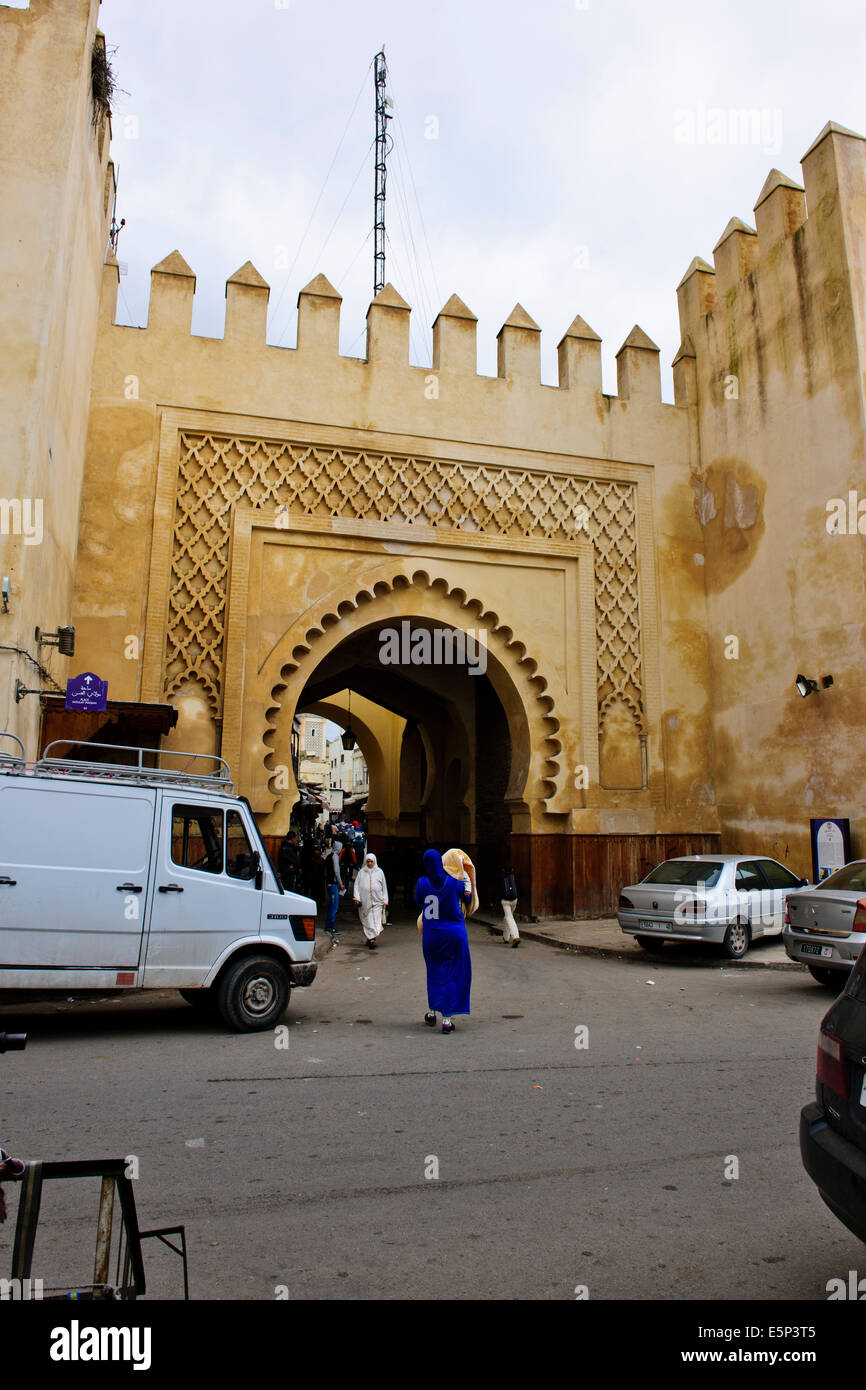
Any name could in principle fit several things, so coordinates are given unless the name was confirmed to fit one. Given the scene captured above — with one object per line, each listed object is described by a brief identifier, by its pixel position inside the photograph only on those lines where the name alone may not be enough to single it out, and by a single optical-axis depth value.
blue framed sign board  13.40
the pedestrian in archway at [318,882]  20.80
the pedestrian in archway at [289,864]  14.14
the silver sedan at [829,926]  8.59
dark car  2.77
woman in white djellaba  13.81
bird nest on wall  12.19
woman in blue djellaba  7.59
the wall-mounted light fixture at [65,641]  10.26
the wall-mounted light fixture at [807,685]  14.02
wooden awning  11.17
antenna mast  22.55
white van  6.87
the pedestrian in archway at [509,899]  13.69
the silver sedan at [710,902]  11.62
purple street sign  10.13
